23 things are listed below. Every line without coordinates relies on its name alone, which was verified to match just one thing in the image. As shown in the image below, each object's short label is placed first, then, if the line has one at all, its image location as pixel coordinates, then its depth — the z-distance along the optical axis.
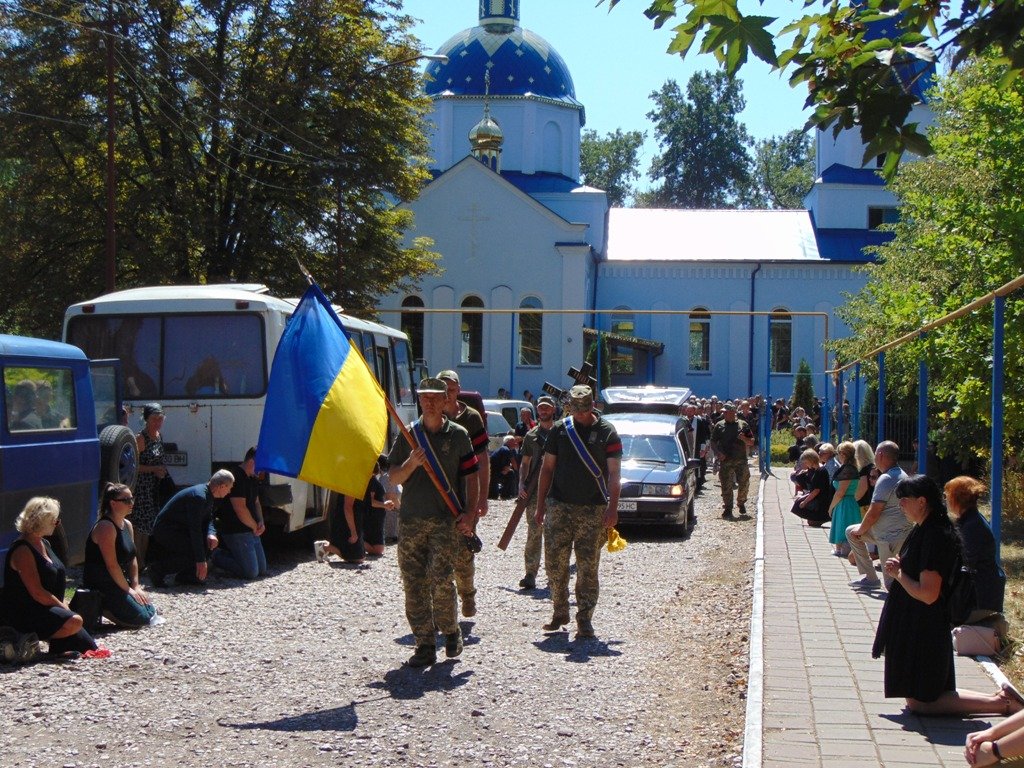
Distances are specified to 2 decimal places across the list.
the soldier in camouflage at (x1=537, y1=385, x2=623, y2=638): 9.71
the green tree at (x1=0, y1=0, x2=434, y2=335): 27.70
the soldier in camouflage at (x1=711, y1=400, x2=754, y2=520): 20.27
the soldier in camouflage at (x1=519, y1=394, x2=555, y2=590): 12.20
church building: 50.44
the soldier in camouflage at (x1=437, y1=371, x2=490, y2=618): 8.69
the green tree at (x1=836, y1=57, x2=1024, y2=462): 14.12
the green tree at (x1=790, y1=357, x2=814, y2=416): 47.09
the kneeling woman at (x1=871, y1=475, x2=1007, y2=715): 6.90
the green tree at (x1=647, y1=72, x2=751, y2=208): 84.00
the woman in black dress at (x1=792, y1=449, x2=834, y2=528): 17.16
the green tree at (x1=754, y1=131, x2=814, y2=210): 87.31
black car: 17.48
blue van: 10.05
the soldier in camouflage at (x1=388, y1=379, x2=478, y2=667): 8.40
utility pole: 19.84
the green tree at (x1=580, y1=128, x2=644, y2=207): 90.94
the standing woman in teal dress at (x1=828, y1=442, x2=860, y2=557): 12.97
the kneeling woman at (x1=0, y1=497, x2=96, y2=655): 8.57
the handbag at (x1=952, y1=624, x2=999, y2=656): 8.41
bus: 14.07
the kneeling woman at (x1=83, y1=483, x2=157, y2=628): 9.71
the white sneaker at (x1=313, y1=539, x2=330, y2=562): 14.10
